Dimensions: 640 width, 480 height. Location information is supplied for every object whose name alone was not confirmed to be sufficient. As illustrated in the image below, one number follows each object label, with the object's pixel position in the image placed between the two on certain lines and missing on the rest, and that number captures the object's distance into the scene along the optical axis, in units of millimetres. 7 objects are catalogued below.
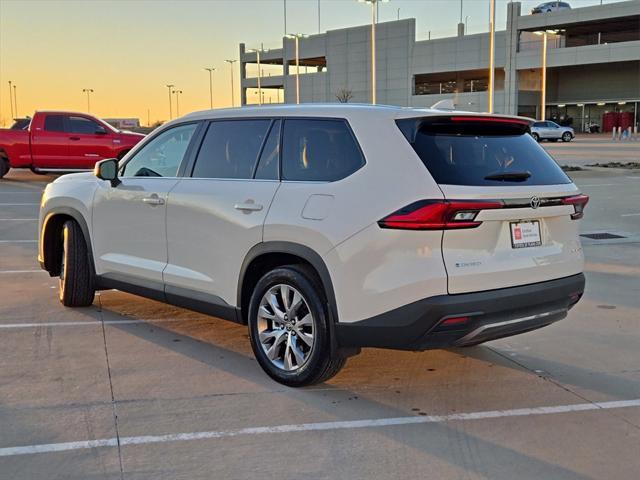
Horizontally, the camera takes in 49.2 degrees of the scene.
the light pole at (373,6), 51875
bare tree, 81562
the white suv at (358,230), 3939
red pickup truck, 19984
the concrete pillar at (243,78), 98362
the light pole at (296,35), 69750
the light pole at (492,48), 32294
